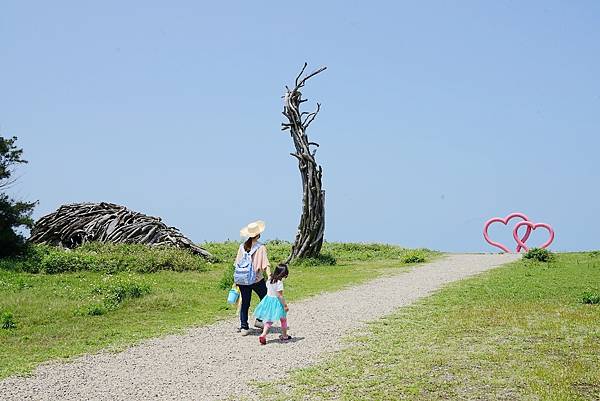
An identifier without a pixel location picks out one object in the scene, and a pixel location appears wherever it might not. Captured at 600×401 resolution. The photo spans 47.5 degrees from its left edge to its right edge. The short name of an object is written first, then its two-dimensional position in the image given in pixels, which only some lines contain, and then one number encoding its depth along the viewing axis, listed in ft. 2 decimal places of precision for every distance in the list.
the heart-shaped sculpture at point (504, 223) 91.71
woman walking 32.07
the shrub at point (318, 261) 70.59
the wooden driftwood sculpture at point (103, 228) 74.02
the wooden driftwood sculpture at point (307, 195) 72.18
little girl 29.76
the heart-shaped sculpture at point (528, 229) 88.48
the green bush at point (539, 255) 71.46
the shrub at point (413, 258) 75.00
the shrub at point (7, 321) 34.64
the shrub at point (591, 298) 38.47
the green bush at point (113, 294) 38.39
